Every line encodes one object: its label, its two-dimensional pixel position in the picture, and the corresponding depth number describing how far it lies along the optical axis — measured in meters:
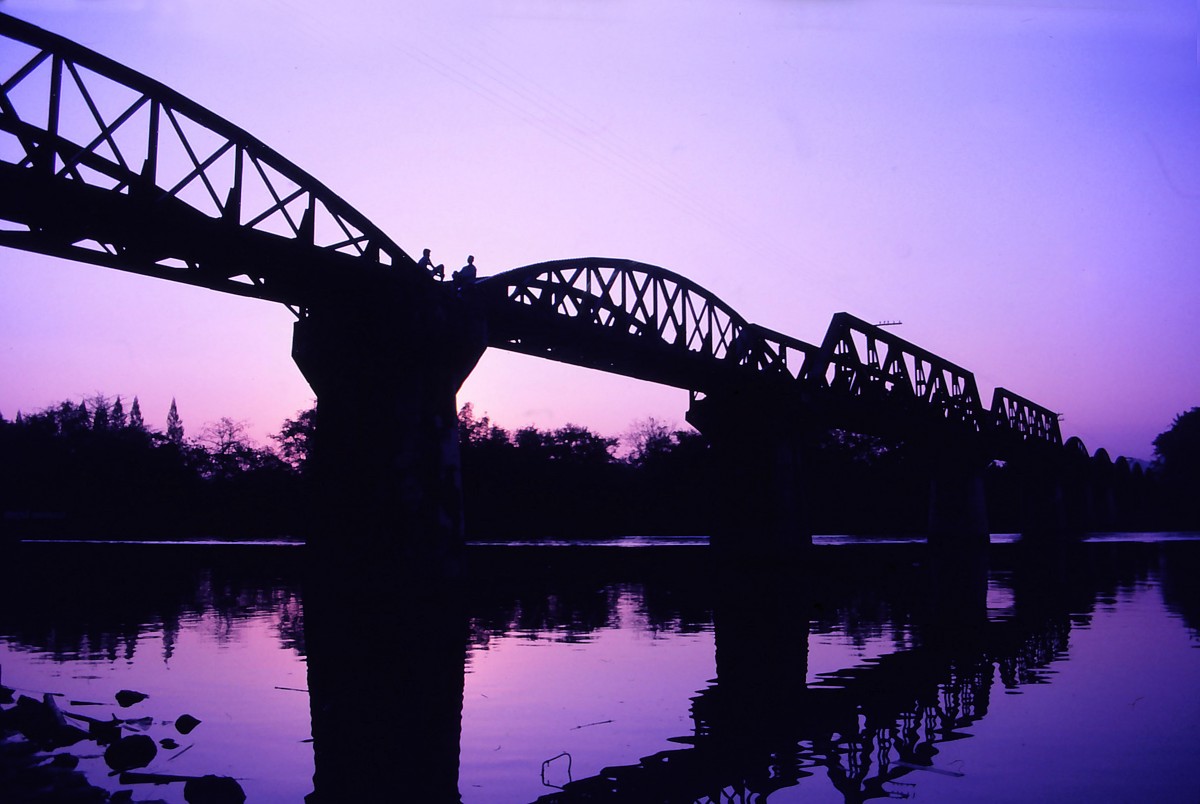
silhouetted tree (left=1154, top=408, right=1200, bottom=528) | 125.38
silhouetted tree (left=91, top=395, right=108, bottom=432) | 139.88
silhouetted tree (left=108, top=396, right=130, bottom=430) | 154.62
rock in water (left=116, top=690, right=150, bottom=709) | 12.86
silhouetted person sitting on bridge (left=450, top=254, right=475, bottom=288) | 33.50
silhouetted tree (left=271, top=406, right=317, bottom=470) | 137.50
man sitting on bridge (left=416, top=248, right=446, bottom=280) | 31.88
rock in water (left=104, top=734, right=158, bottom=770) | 9.59
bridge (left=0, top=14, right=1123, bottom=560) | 22.53
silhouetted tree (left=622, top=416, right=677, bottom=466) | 151.38
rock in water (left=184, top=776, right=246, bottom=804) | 8.41
